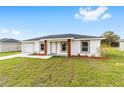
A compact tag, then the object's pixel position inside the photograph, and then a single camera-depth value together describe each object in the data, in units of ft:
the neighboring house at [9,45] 36.51
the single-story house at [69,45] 20.18
